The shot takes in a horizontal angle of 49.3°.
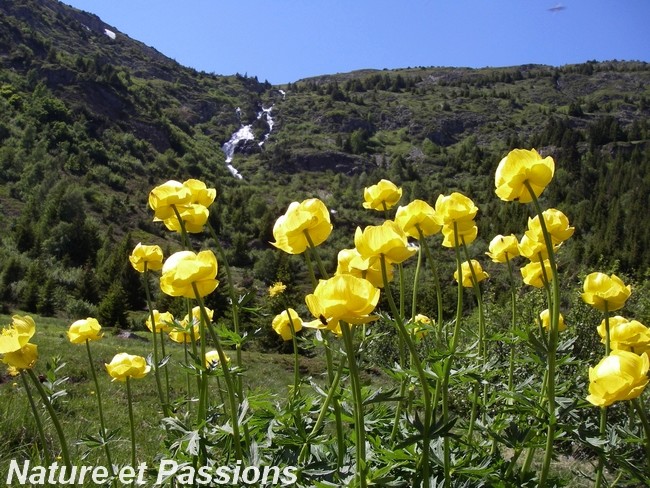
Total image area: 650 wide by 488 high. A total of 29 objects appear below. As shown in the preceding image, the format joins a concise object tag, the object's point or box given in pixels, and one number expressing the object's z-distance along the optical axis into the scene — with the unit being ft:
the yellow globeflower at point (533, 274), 1.87
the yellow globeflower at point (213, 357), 1.70
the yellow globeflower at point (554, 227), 1.72
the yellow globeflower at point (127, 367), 1.96
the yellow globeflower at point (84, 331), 2.15
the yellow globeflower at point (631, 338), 1.63
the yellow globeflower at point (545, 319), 2.05
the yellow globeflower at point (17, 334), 1.52
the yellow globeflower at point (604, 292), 1.61
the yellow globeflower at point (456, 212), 1.67
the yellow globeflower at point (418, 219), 1.63
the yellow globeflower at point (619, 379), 1.32
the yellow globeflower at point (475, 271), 2.18
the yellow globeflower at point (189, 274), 1.41
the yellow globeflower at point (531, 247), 1.75
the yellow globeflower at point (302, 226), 1.43
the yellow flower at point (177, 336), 2.25
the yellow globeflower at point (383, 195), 1.99
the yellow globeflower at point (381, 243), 1.31
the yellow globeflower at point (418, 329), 1.58
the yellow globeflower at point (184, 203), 1.62
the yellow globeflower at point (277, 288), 2.72
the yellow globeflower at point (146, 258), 2.09
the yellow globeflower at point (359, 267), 1.46
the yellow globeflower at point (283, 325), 2.13
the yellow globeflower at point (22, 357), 1.52
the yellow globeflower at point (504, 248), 2.08
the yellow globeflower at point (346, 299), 1.20
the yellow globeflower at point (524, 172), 1.49
